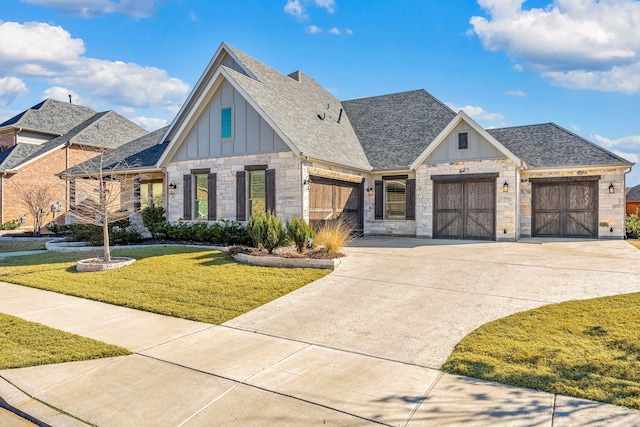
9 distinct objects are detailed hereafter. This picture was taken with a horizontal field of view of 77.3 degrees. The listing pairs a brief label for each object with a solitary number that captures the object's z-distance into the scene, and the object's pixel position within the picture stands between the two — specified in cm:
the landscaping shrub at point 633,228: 1638
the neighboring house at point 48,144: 2447
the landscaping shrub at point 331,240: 1091
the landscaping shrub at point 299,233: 1109
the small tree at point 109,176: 1335
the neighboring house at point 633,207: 2032
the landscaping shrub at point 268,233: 1114
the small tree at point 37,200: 2034
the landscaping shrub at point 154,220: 1609
